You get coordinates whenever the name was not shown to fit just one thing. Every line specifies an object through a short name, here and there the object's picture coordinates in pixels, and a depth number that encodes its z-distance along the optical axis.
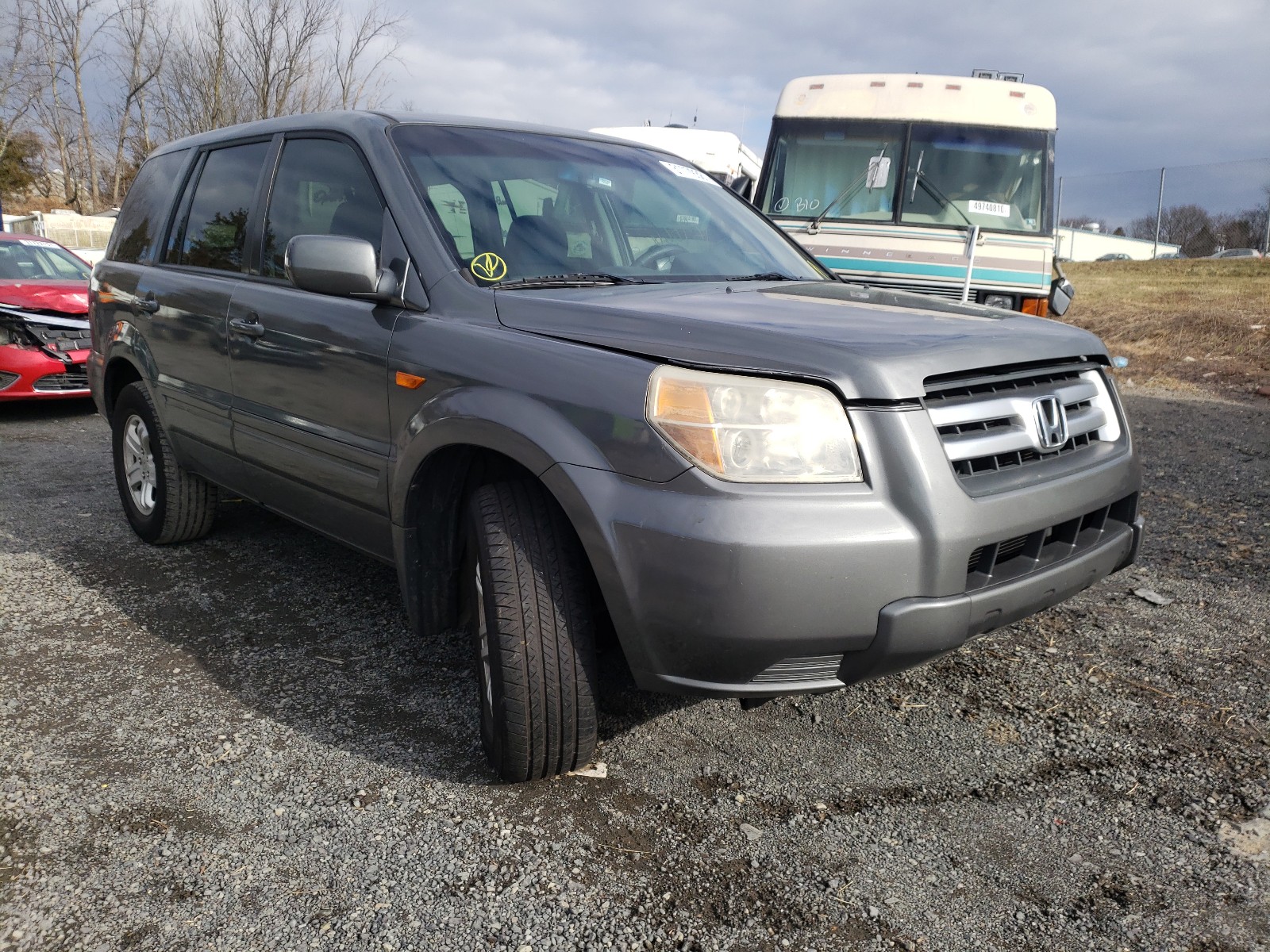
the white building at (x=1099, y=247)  35.50
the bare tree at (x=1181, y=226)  30.91
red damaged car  7.53
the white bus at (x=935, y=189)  8.02
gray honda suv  2.07
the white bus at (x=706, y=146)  11.96
